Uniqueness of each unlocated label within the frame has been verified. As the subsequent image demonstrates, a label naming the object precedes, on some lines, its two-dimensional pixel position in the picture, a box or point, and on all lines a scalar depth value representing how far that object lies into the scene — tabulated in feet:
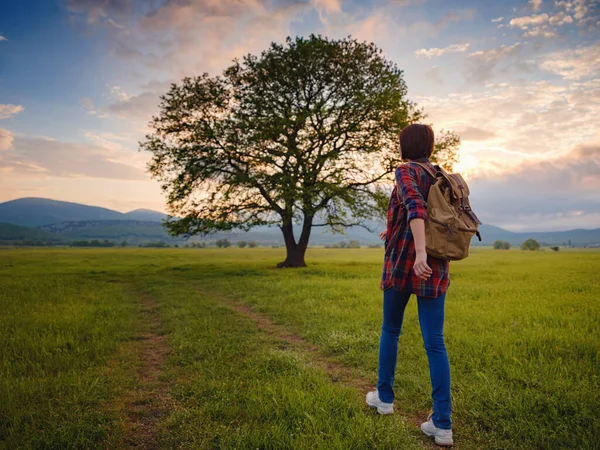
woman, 11.60
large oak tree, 76.28
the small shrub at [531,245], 249.69
